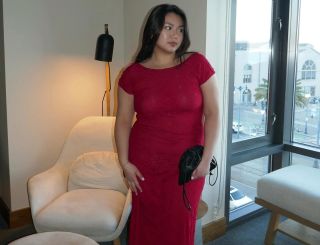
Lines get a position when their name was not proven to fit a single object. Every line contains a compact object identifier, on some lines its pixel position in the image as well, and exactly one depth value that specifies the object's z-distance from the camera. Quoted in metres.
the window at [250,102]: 2.25
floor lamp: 2.23
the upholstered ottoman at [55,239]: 1.29
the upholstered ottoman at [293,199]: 1.76
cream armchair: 1.68
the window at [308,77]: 2.30
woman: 1.34
